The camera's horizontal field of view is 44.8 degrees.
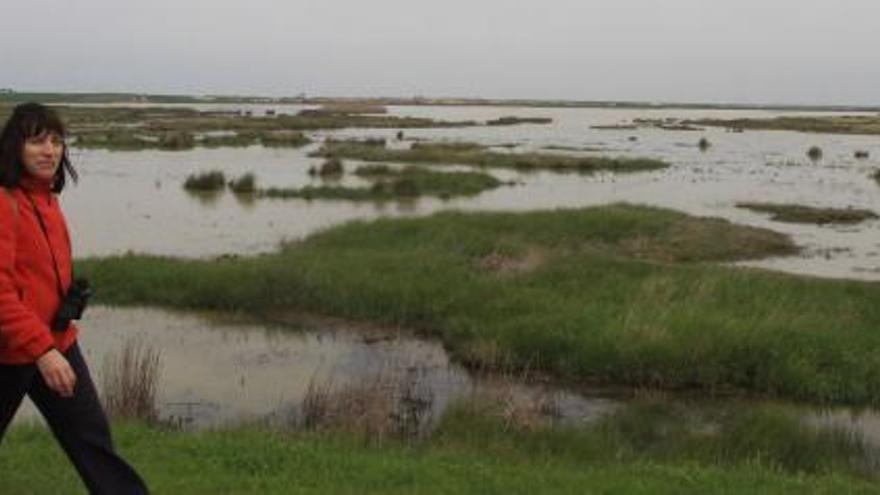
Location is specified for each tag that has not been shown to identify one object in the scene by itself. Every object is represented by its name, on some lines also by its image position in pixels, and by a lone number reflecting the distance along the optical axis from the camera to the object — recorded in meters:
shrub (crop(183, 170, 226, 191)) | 38.12
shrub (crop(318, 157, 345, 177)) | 43.53
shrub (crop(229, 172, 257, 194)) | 37.47
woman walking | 5.10
